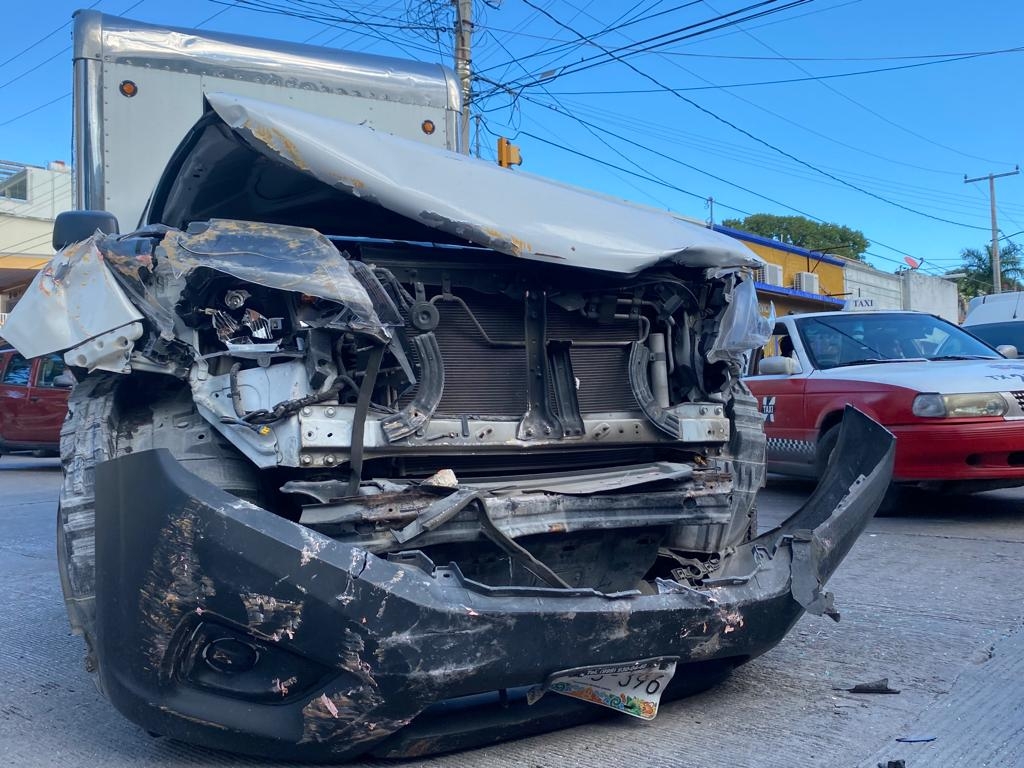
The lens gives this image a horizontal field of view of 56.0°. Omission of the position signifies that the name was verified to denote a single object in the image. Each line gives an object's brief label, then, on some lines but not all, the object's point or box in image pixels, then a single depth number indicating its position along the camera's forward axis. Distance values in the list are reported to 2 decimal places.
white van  10.67
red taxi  6.59
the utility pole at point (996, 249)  39.41
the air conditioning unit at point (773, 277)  24.44
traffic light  11.67
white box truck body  5.31
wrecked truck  2.48
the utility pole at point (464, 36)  16.67
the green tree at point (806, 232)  53.06
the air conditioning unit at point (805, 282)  26.88
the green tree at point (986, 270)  42.91
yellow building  24.53
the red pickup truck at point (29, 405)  12.90
